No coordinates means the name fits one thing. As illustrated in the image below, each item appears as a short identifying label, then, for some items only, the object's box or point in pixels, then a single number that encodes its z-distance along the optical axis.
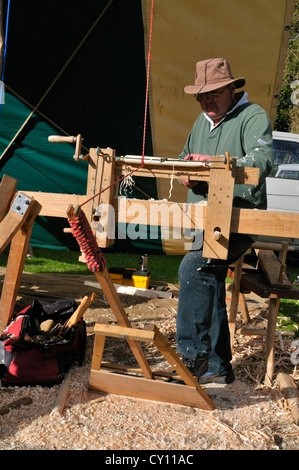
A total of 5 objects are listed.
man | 2.68
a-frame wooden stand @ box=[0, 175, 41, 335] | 2.54
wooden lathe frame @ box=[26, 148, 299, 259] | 2.23
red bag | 2.72
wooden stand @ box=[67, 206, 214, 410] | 2.31
